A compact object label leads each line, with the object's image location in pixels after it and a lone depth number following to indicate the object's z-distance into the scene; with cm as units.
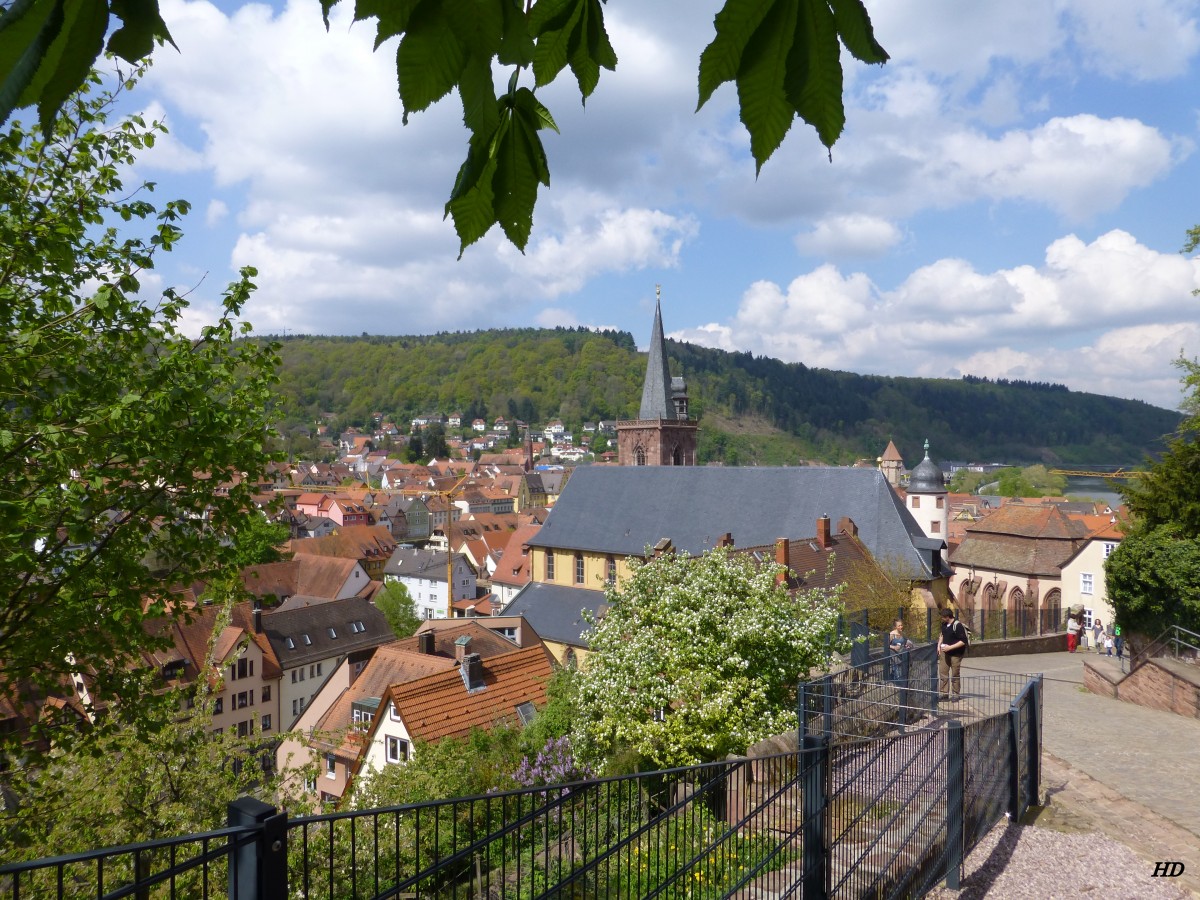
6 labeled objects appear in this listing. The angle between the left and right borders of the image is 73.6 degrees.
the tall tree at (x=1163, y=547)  1939
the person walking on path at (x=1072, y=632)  2159
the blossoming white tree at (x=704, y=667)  1112
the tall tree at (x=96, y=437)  633
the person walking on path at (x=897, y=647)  1103
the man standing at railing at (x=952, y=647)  1165
